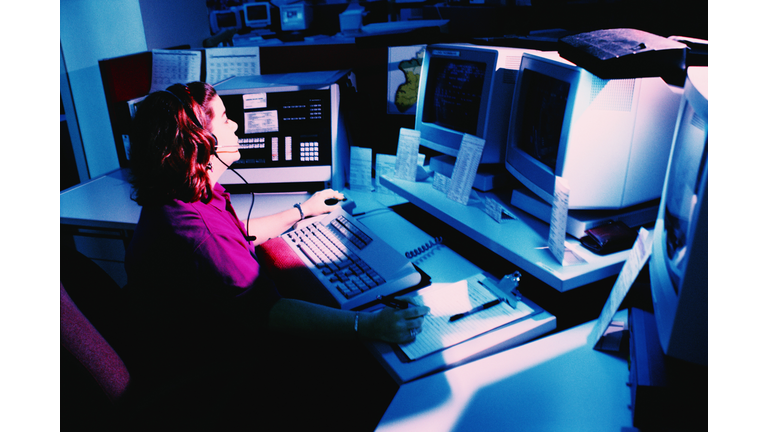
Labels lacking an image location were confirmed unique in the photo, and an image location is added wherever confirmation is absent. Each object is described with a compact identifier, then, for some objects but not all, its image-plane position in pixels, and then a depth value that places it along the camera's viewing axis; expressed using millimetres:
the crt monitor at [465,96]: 1296
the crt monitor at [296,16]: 4555
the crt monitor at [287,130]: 1716
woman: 976
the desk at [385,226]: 894
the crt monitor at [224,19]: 5320
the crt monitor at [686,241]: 550
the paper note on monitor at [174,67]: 2219
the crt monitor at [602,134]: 953
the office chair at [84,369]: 790
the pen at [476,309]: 984
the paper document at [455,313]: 915
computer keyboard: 1068
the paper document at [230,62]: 2207
